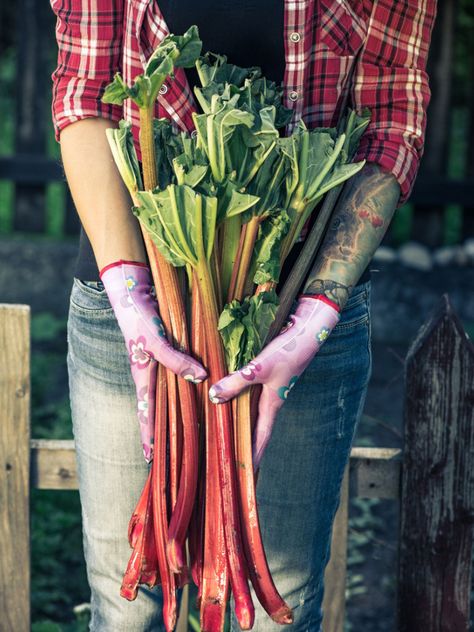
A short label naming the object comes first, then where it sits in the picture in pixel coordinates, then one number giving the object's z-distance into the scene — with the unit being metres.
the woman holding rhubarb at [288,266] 1.75
